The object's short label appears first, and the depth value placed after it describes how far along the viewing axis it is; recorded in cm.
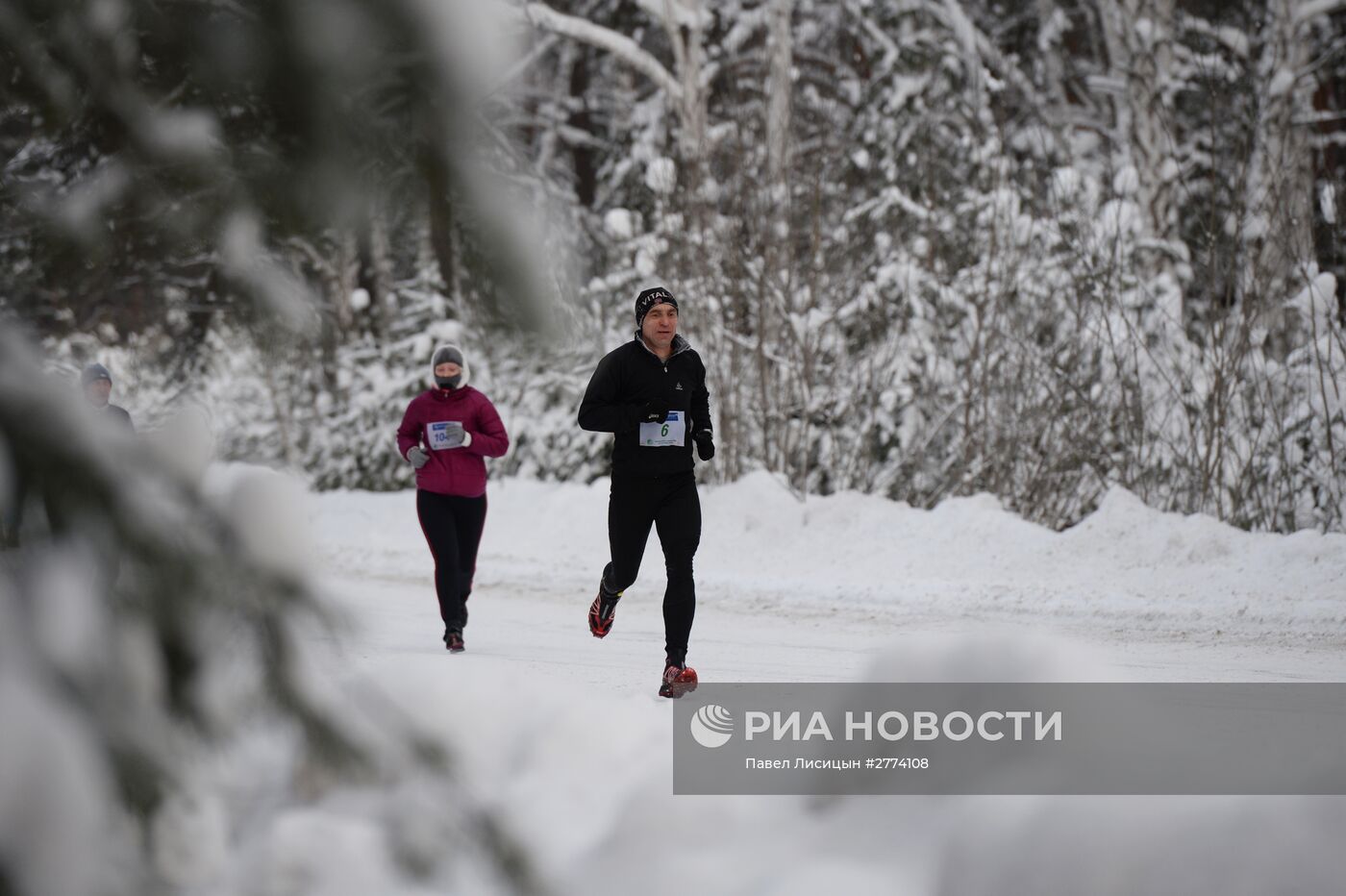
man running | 1908
